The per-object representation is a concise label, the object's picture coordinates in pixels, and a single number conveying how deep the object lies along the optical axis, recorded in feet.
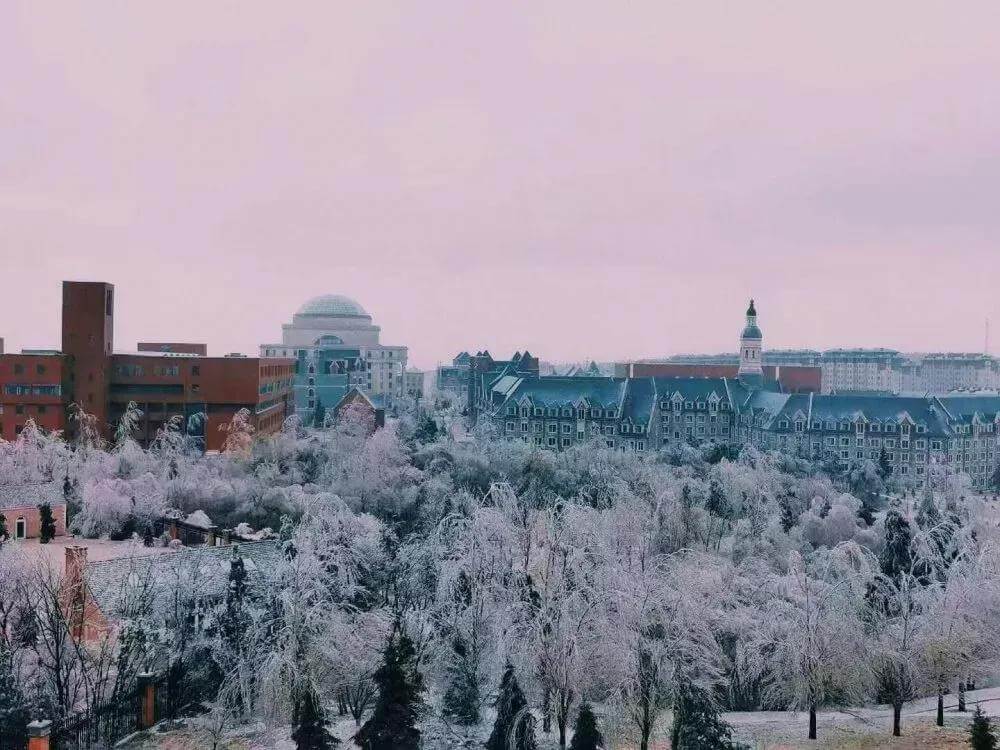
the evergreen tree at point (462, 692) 83.87
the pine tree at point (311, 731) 71.26
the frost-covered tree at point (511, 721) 75.56
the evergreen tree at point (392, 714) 72.49
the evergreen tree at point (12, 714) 74.08
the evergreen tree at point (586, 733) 72.59
